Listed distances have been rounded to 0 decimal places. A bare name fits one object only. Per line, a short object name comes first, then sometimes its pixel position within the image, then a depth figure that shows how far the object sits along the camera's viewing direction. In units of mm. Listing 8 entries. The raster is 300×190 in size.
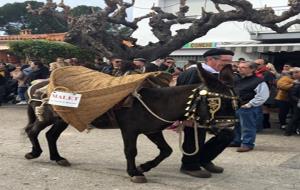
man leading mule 6316
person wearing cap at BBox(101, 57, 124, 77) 8992
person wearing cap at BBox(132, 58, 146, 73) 10189
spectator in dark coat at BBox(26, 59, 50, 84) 14453
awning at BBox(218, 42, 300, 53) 17609
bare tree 13609
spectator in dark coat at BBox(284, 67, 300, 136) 10258
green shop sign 23969
